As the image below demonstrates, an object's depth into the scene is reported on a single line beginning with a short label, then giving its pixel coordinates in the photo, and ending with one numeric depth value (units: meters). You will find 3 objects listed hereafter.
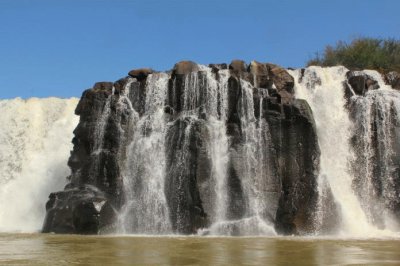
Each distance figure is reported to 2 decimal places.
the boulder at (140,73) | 28.98
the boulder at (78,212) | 24.61
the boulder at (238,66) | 29.03
